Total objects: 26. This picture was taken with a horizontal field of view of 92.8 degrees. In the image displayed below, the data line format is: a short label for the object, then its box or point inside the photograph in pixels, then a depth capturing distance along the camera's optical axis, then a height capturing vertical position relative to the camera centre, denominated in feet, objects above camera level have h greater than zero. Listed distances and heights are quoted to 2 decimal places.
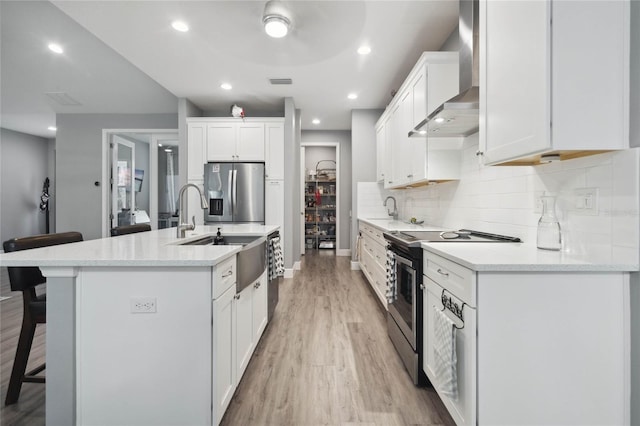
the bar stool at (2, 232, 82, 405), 5.53 -1.95
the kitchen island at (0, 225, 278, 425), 4.58 -1.97
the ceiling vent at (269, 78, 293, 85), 13.41 +5.76
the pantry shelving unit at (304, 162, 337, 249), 24.84 -0.09
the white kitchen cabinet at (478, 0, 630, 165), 4.05 +1.79
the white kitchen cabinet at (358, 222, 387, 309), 10.69 -1.98
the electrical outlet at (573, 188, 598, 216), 4.57 +0.13
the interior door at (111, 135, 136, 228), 19.26 +1.85
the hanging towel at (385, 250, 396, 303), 7.47 -1.67
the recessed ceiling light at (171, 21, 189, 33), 9.15 +5.63
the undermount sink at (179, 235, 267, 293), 5.91 -1.01
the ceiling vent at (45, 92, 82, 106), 15.90 +6.06
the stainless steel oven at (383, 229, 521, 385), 6.19 -1.81
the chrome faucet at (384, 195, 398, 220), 15.60 +0.04
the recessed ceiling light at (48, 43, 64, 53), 11.09 +6.03
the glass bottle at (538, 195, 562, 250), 5.08 -0.30
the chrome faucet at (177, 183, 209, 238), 7.18 -0.38
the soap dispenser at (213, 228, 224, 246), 8.72 -0.84
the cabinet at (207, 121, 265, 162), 16.11 +3.66
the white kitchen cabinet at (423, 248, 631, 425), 4.11 -1.87
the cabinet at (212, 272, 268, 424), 4.72 -2.41
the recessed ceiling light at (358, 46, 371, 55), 10.50 +5.61
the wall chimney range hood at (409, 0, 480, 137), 6.38 +2.44
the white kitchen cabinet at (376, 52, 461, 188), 8.66 +3.13
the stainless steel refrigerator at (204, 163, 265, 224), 15.66 +0.88
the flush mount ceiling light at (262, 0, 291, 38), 7.87 +5.07
